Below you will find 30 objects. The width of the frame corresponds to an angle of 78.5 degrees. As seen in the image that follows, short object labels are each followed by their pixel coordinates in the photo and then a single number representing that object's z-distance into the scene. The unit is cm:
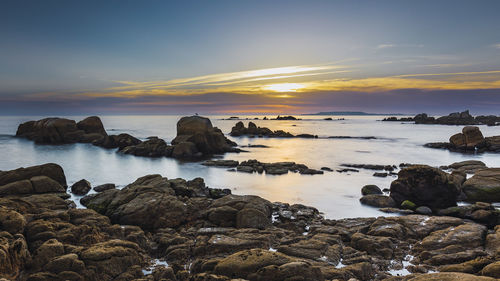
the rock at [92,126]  5122
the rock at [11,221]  825
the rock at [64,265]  702
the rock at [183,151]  3648
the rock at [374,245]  930
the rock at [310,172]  2689
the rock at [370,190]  1858
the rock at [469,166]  2427
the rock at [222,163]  3037
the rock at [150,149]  3756
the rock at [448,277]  592
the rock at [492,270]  688
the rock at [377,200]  1609
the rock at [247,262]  722
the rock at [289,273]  679
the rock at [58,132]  4856
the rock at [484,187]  1642
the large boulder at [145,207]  1195
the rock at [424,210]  1446
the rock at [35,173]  1689
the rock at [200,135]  3925
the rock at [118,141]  4217
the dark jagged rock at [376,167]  2868
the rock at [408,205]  1523
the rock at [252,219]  1158
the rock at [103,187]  1948
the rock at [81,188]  1870
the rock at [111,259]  737
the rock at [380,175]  2516
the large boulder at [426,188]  1530
